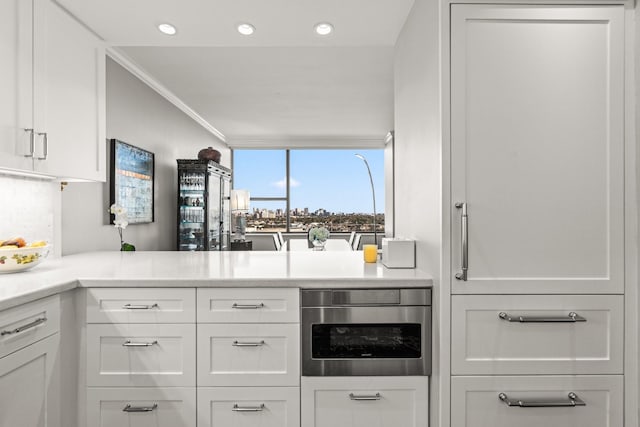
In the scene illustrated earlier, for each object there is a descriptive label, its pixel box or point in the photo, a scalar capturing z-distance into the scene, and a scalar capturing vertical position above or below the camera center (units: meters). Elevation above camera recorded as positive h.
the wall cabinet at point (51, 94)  1.72 +0.57
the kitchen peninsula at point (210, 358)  1.72 -0.61
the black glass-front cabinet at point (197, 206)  4.89 +0.08
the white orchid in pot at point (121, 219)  3.06 -0.05
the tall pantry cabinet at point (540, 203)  1.61 +0.04
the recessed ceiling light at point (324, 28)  2.20 +1.01
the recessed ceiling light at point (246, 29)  2.22 +1.01
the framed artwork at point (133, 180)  3.42 +0.29
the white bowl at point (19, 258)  1.79 -0.21
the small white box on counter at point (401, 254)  2.02 -0.21
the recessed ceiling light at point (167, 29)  2.24 +1.02
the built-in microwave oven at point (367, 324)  1.73 -0.49
